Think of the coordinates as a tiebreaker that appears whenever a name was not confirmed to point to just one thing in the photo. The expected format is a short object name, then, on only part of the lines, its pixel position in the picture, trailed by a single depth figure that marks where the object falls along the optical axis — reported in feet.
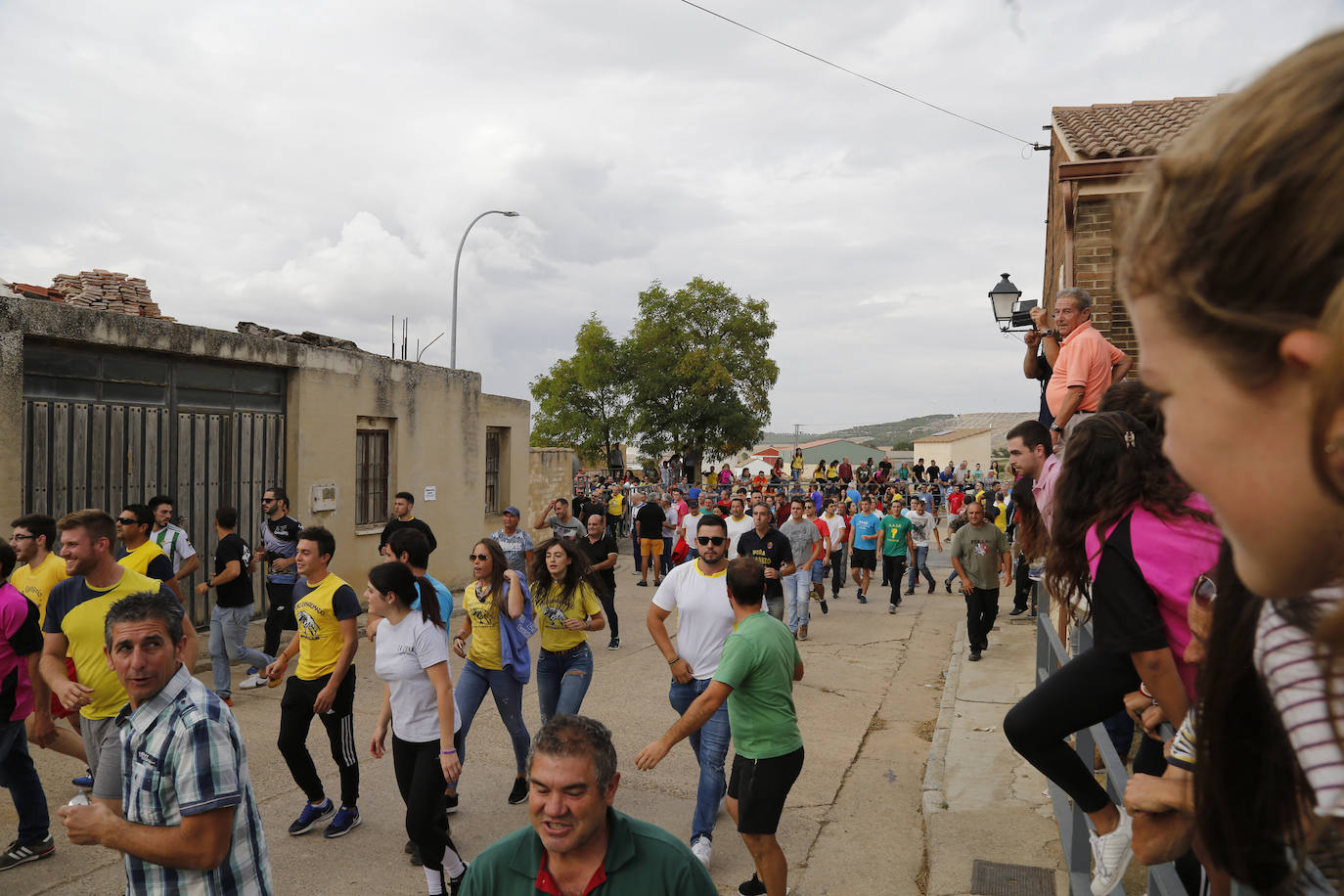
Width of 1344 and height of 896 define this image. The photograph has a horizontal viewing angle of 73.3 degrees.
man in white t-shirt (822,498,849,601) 48.64
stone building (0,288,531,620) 30.16
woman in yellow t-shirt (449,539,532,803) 20.59
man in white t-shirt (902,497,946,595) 53.83
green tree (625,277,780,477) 125.39
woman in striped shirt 1.86
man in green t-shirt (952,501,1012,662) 34.63
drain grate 16.08
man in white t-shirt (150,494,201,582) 26.18
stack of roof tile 33.14
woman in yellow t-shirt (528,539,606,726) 21.52
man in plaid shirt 9.11
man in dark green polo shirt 8.59
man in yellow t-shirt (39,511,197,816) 15.79
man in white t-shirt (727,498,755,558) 36.63
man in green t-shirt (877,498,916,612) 47.32
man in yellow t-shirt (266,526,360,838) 18.89
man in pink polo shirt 16.06
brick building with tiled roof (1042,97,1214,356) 26.43
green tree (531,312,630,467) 131.23
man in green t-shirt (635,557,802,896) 15.14
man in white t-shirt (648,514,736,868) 18.15
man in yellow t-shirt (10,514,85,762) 19.99
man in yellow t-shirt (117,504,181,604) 21.17
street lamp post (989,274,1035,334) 39.22
